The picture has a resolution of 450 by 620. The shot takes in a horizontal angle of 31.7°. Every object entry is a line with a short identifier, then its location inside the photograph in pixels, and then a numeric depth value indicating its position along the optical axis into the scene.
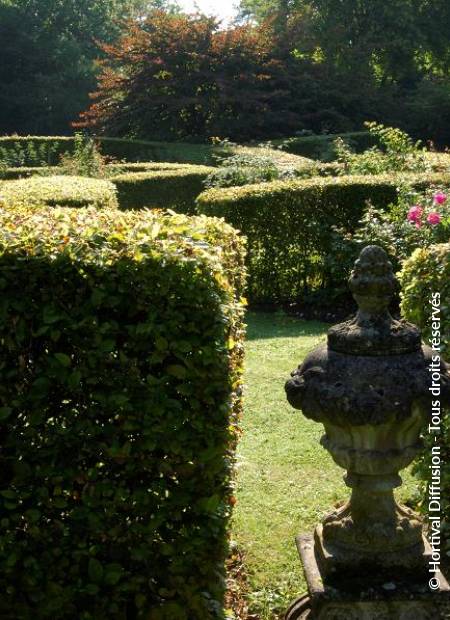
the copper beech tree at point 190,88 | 25.09
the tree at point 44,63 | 35.28
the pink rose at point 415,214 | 8.81
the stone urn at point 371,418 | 2.89
